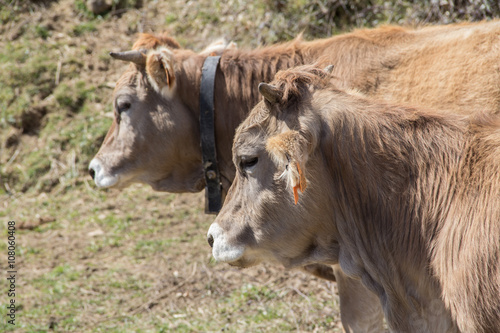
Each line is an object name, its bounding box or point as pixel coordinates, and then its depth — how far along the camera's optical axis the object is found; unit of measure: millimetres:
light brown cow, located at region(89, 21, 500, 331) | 8453
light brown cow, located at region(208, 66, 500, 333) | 5766
